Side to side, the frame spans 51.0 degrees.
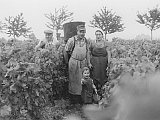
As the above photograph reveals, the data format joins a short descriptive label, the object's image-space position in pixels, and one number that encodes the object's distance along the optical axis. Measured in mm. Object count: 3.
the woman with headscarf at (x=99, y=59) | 3710
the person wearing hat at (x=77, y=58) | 3510
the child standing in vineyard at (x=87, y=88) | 3389
